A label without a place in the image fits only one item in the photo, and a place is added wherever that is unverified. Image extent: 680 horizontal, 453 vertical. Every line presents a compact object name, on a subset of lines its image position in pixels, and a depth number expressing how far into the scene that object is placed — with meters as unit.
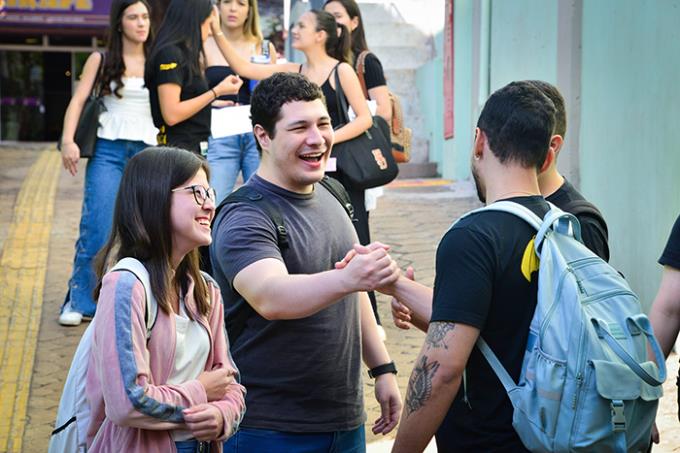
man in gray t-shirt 3.48
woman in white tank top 7.36
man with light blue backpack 2.83
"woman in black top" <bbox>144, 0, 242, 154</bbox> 6.90
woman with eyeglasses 3.07
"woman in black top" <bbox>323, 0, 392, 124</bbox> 7.20
